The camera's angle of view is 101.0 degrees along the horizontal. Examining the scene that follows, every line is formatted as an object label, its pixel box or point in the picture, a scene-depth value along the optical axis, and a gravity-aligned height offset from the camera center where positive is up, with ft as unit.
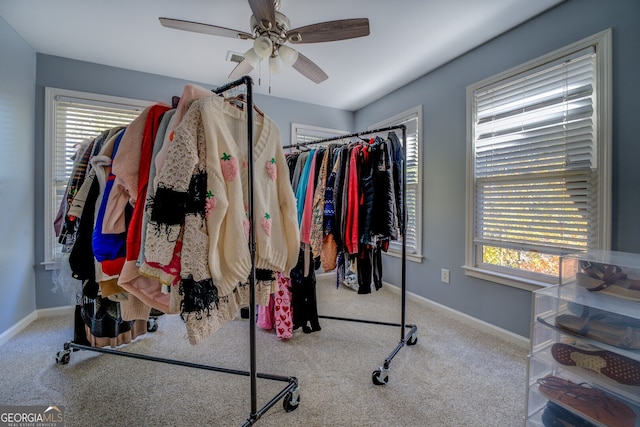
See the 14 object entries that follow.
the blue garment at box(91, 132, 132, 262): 3.47 -0.39
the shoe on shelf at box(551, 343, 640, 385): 3.28 -1.97
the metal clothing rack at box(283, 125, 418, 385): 5.20 -2.93
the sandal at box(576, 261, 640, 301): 3.64 -0.97
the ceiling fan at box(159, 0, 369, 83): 4.96 +3.68
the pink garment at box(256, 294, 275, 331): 7.41 -2.93
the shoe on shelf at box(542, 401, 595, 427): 3.53 -2.81
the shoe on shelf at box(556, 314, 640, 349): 3.27 -1.54
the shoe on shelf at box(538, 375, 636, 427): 3.26 -2.48
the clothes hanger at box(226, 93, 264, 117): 3.98 +1.72
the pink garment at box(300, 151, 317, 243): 6.20 +0.08
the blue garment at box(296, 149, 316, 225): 6.52 +0.73
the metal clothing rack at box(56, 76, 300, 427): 3.68 -2.08
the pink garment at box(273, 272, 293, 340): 6.88 -2.58
